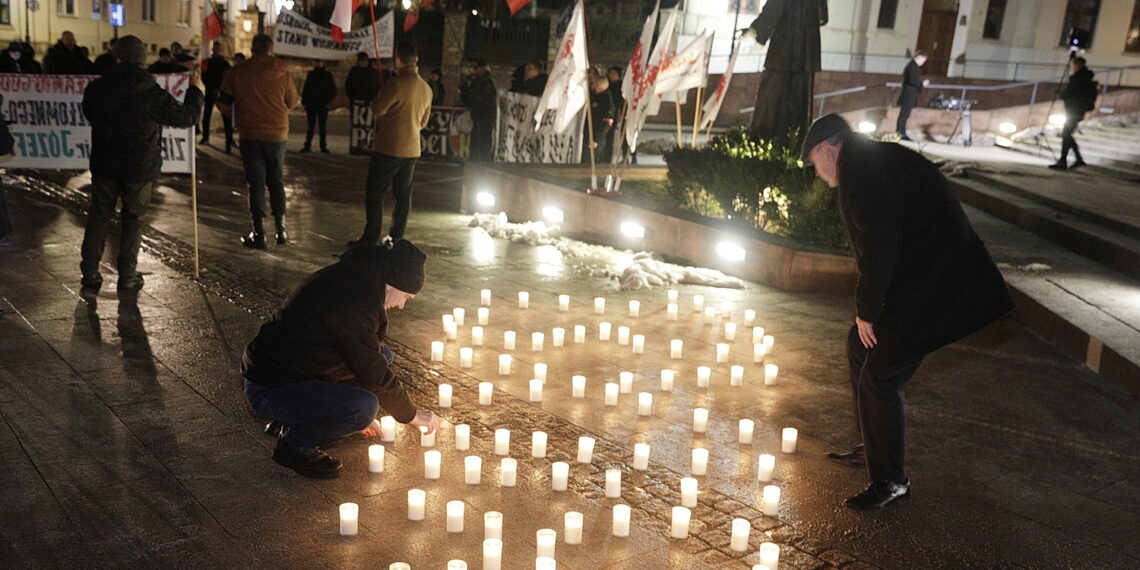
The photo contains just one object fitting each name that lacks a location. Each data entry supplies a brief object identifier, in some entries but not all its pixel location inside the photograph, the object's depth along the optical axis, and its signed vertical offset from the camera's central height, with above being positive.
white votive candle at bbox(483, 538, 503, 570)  4.13 -1.87
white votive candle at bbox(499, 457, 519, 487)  5.11 -1.94
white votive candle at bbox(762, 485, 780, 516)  4.97 -1.92
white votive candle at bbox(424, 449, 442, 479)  5.13 -1.94
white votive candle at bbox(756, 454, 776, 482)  5.38 -1.92
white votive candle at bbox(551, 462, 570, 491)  5.11 -1.95
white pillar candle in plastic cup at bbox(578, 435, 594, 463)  5.48 -1.94
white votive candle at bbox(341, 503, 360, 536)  4.48 -1.94
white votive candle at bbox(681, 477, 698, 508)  4.95 -1.90
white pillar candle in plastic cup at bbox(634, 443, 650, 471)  5.43 -1.94
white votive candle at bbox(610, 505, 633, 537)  4.63 -1.92
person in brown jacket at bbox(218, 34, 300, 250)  10.16 -0.81
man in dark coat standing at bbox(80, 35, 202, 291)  8.16 -0.92
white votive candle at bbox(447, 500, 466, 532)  4.55 -1.93
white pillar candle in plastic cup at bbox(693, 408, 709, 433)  6.02 -1.92
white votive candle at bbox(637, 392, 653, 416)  6.27 -1.94
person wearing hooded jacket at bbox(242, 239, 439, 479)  4.80 -1.43
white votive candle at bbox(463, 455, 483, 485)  5.09 -1.93
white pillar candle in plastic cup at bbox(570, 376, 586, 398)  6.55 -1.95
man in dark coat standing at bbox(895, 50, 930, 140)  23.50 -0.12
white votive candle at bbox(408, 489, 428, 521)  4.64 -1.93
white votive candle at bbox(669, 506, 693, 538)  4.66 -1.92
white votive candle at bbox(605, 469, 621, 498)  5.06 -1.94
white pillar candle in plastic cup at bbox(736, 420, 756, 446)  5.87 -1.91
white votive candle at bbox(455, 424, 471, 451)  5.53 -1.95
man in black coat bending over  4.80 -0.74
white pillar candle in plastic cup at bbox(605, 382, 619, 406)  6.38 -1.93
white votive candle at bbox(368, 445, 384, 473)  5.15 -1.95
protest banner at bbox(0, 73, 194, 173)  10.74 -1.07
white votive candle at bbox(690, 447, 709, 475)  5.39 -1.92
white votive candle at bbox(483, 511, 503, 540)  4.30 -1.86
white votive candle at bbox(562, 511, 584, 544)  4.52 -1.92
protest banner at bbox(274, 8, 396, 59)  16.05 -0.08
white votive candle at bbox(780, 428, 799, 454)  5.82 -1.93
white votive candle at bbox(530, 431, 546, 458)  5.48 -1.94
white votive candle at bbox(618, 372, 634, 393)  6.62 -1.92
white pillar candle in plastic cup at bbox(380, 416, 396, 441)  5.56 -1.95
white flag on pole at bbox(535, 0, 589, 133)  12.18 -0.27
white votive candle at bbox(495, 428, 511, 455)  5.50 -1.94
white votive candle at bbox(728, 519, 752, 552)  4.58 -1.92
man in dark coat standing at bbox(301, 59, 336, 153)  19.42 -1.04
